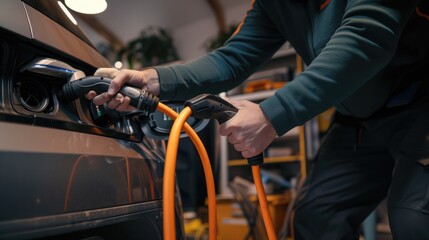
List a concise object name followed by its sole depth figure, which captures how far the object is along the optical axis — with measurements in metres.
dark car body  0.42
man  0.62
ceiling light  1.43
